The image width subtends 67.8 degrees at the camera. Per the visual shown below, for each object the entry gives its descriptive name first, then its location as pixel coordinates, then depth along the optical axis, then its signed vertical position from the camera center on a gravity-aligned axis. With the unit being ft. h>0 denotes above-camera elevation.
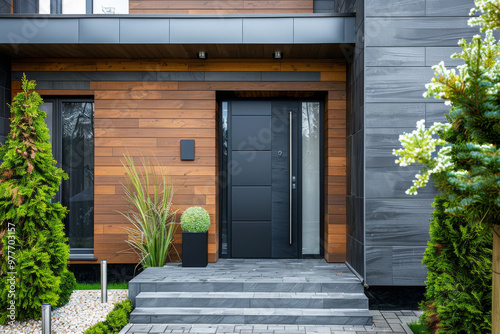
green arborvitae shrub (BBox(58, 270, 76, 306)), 12.29 -4.16
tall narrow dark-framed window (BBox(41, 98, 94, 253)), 16.19 +0.28
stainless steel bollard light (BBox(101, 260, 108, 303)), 12.72 -4.16
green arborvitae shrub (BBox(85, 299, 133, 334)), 10.42 -4.62
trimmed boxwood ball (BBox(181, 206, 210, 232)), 14.58 -2.21
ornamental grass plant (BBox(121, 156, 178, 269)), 14.70 -1.96
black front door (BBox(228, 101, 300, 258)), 16.74 -0.62
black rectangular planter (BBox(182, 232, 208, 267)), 14.74 -3.53
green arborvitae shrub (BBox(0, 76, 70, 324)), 10.97 -1.72
